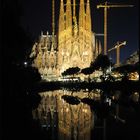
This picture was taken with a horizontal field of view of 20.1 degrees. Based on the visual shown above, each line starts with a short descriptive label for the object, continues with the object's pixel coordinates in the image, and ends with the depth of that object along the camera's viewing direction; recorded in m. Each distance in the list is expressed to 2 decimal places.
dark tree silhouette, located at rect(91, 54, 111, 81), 85.56
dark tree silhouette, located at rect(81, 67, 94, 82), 91.05
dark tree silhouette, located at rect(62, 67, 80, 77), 104.69
